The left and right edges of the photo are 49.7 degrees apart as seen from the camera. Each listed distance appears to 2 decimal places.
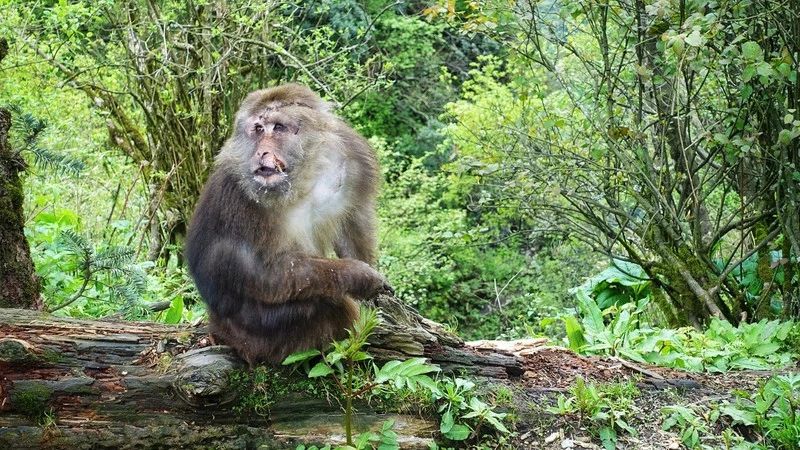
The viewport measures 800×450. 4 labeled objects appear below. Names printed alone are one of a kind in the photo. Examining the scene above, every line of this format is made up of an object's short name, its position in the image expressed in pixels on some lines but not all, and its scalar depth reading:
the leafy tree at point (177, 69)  9.80
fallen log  4.10
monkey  4.48
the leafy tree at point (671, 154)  6.57
